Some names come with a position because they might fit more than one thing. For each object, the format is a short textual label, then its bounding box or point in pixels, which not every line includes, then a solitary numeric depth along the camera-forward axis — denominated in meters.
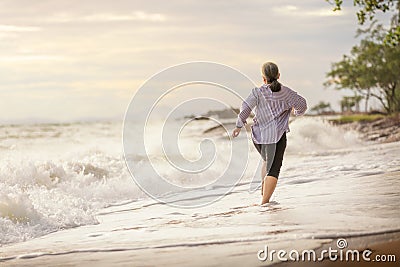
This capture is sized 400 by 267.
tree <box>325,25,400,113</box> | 30.05
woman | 8.79
